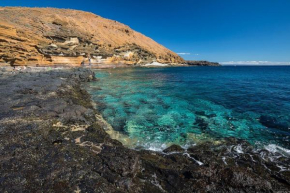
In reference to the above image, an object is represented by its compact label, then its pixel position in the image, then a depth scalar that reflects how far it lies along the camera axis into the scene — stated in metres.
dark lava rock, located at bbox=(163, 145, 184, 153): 6.06
